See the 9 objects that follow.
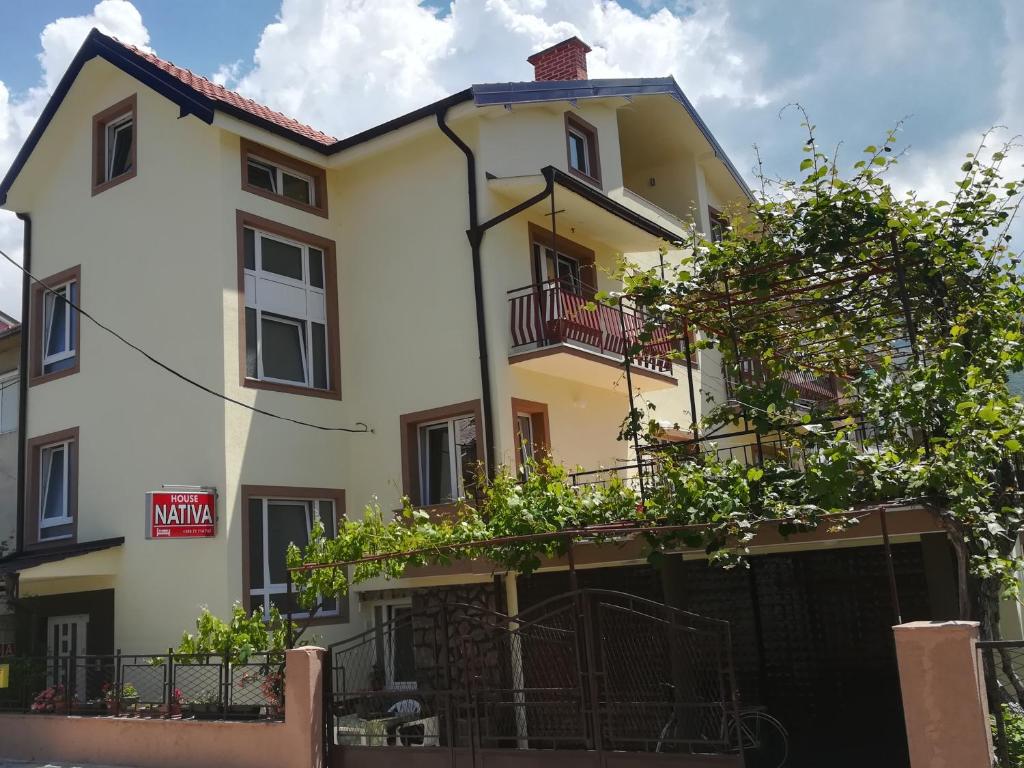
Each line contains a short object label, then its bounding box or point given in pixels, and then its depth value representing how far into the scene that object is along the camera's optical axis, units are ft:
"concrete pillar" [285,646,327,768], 31.81
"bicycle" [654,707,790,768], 25.95
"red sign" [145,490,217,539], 40.19
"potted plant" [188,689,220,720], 35.35
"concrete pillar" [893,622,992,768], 21.33
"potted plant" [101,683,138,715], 38.09
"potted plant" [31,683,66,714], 40.01
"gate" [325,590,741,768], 27.25
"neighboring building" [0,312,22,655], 58.39
